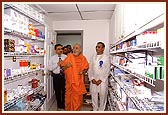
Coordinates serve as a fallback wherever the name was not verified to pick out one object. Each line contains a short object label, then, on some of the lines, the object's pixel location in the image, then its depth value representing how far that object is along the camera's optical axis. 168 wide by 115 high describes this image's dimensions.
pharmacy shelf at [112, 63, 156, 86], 0.71
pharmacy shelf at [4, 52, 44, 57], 1.16
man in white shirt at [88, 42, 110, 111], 2.20
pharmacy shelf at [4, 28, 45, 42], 1.17
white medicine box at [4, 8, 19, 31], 1.25
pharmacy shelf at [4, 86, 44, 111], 1.20
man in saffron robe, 2.25
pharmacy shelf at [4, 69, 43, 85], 1.26
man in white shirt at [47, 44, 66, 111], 2.45
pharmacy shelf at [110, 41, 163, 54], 0.65
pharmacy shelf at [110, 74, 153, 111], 0.75
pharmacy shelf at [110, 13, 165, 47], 0.62
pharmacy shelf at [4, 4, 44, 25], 1.24
